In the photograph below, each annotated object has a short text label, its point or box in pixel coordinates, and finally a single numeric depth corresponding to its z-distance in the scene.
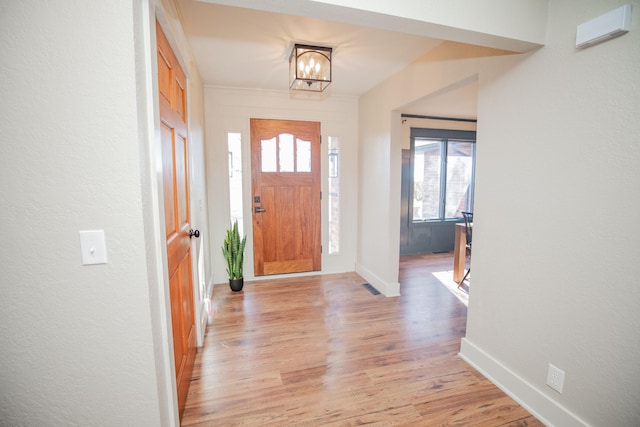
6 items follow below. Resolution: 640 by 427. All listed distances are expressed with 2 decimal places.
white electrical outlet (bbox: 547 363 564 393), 1.56
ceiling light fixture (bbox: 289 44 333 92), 2.37
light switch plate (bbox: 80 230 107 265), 1.01
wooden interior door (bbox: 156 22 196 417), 1.55
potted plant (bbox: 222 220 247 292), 3.44
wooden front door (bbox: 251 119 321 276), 3.74
